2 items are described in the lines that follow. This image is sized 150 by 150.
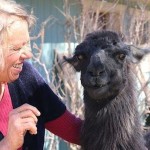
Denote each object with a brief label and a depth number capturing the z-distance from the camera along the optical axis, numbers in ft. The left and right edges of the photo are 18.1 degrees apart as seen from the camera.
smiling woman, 6.88
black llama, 7.86
